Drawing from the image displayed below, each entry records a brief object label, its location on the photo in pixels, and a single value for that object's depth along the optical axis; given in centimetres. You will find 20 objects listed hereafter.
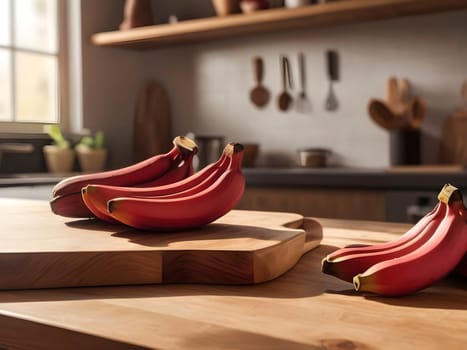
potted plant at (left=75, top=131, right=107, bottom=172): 342
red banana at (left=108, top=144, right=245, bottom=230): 78
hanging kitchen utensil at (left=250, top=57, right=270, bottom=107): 345
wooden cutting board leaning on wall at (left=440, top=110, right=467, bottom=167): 291
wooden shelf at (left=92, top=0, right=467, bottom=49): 280
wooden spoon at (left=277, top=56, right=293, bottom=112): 339
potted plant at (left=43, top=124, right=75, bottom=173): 333
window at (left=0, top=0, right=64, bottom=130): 330
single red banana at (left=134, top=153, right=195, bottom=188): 102
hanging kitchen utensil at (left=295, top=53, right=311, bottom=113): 334
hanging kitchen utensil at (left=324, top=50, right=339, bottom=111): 324
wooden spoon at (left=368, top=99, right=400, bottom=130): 303
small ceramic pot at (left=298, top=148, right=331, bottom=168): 310
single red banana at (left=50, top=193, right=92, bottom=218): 95
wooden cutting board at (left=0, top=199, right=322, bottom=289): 71
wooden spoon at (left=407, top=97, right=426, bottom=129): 295
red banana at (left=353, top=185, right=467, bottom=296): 60
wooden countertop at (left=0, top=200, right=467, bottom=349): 48
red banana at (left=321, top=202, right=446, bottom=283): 65
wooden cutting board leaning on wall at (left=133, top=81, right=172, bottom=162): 374
